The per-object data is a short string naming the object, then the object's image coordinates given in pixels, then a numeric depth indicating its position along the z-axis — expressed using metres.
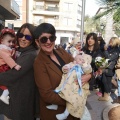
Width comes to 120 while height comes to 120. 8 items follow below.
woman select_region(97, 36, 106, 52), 3.78
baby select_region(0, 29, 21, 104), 1.25
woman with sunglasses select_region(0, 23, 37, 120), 1.23
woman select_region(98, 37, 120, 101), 3.65
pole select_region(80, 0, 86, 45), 4.37
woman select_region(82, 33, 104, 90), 3.55
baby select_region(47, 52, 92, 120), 1.16
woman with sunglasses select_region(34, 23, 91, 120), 1.15
